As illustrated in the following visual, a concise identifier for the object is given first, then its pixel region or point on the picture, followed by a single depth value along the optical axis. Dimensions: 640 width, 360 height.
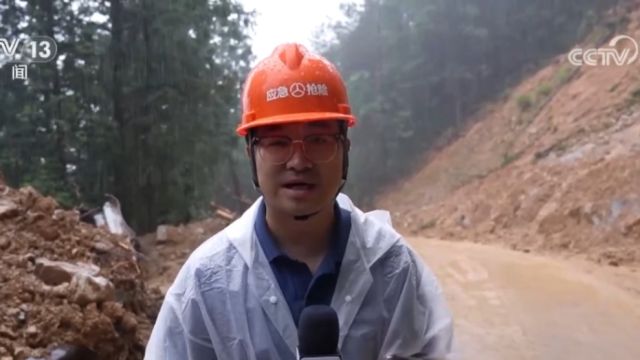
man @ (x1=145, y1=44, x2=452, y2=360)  1.59
